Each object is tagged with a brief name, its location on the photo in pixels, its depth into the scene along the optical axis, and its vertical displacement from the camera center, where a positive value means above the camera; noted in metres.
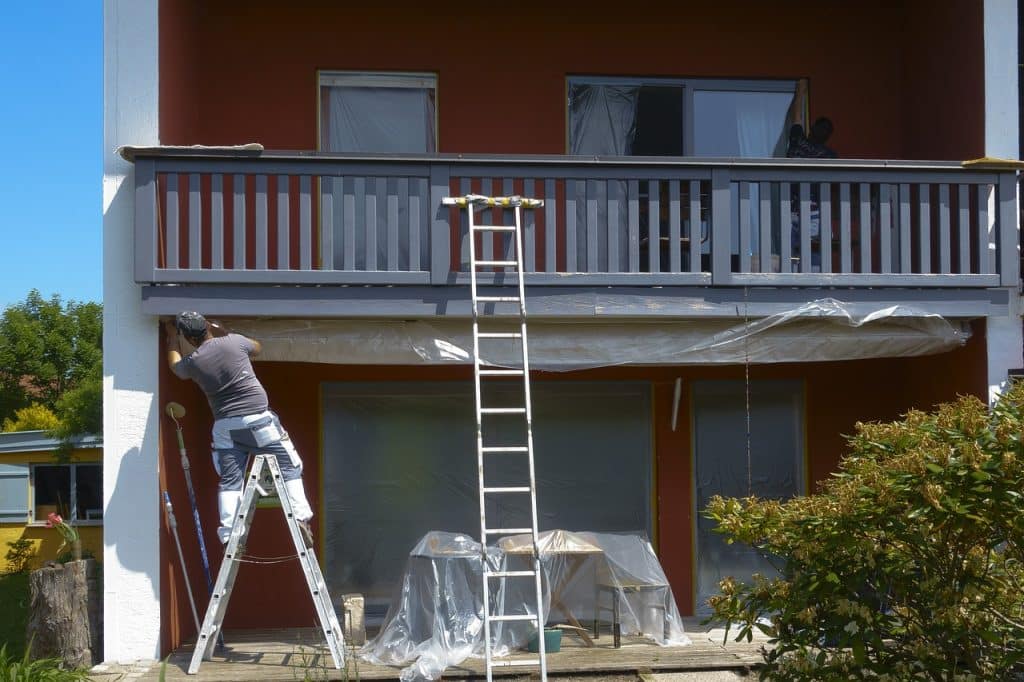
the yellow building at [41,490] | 16.91 -2.30
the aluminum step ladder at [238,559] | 7.00 -1.45
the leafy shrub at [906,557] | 4.26 -0.94
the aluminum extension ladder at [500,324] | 6.64 +0.14
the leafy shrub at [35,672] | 6.31 -1.93
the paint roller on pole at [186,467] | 7.59 -0.85
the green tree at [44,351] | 24.09 -0.07
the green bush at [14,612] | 8.59 -2.51
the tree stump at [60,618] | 7.34 -1.80
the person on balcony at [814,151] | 8.49 +1.53
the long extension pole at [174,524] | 7.50 -1.22
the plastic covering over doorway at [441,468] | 9.23 -1.05
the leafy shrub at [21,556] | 16.73 -3.17
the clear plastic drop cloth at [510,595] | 7.30 -1.75
